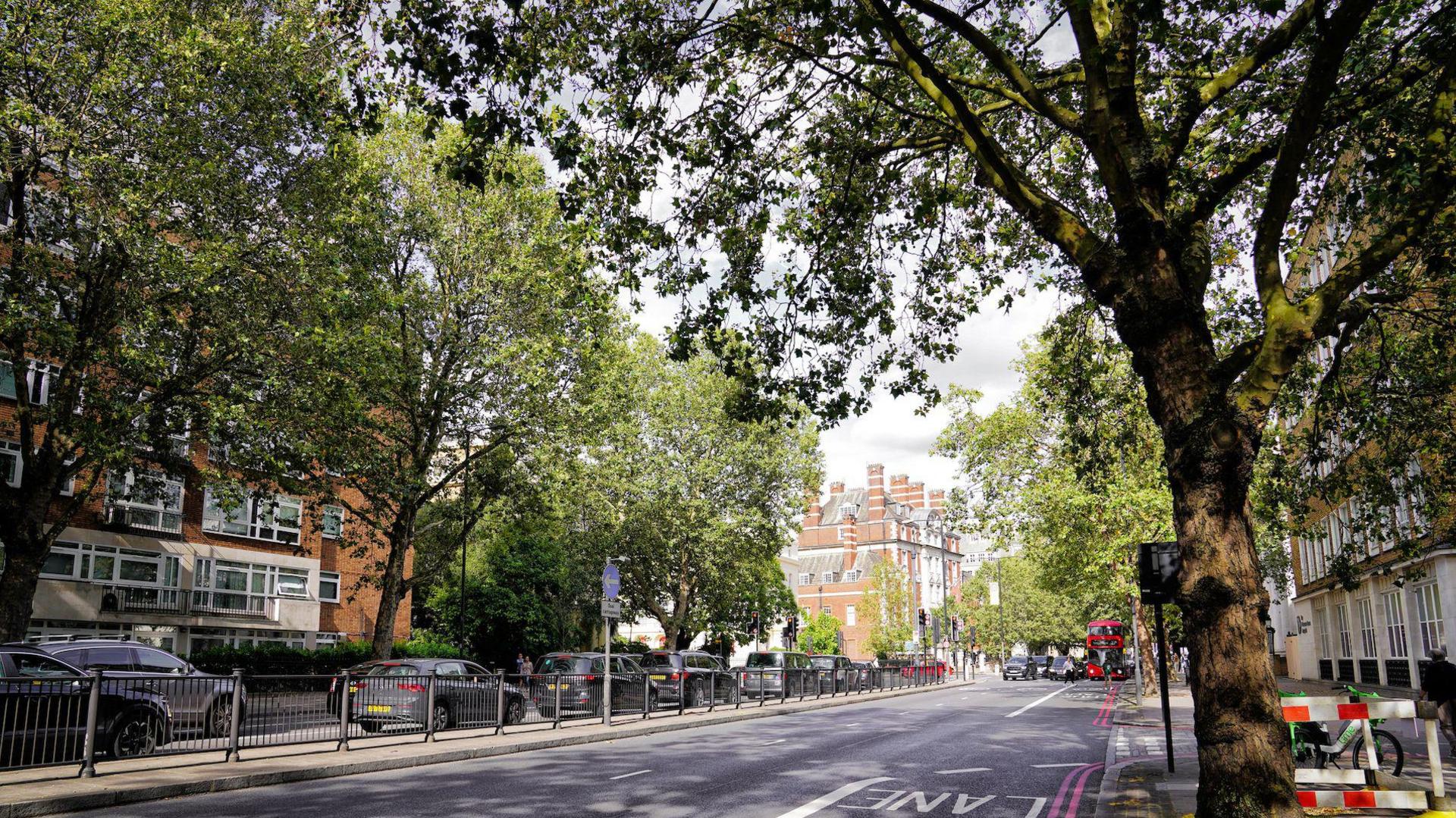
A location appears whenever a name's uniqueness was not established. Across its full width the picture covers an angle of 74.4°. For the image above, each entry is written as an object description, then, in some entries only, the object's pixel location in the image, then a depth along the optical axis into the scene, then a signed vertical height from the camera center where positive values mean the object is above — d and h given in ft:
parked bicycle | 37.22 -5.94
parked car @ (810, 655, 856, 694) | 115.24 -9.51
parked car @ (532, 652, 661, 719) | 65.21 -6.09
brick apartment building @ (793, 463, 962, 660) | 328.90 +18.03
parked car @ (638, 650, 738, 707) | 84.43 -7.16
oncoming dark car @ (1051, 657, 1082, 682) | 184.65 -15.12
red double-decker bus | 186.81 -9.02
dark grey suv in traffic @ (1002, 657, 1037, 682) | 202.49 -15.61
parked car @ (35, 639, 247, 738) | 42.27 -3.63
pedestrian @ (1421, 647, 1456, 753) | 41.45 -4.05
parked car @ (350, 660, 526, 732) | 52.47 -5.55
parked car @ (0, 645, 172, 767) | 35.65 -4.58
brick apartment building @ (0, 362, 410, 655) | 97.60 +3.13
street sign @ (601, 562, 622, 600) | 67.52 +1.06
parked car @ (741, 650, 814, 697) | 95.45 -8.37
